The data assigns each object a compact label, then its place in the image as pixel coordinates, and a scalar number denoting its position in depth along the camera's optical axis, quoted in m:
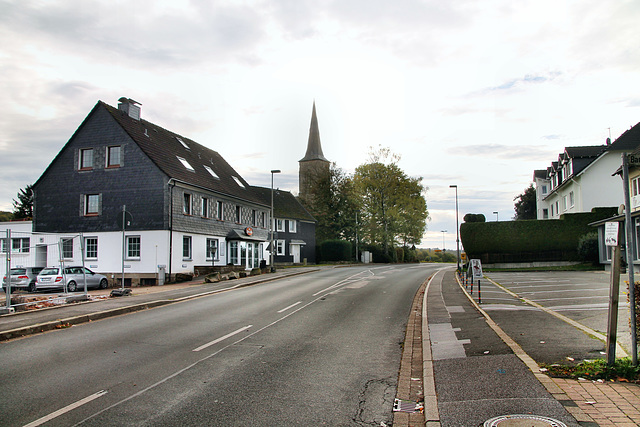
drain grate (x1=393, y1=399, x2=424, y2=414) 6.11
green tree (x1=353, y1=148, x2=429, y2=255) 60.09
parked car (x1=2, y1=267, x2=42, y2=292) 25.31
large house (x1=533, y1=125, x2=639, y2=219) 40.00
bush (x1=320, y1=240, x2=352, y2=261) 63.25
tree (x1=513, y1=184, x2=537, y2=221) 80.75
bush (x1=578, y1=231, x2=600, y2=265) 35.84
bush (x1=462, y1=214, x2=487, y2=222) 41.75
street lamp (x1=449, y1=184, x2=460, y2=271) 38.66
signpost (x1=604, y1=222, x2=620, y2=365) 6.73
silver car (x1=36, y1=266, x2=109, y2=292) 24.05
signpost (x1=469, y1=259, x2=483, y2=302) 18.11
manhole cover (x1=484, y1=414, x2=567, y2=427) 5.03
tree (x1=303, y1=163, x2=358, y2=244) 73.06
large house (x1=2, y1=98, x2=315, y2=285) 31.23
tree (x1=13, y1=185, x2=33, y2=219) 61.41
